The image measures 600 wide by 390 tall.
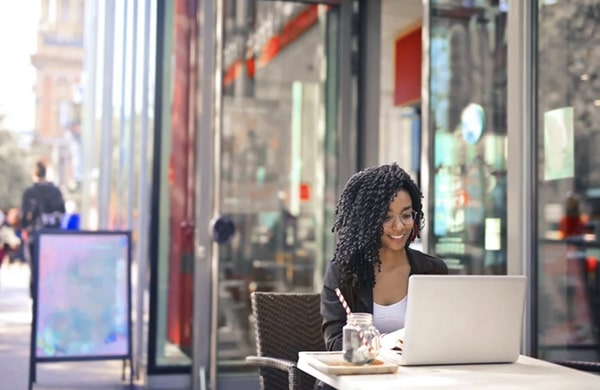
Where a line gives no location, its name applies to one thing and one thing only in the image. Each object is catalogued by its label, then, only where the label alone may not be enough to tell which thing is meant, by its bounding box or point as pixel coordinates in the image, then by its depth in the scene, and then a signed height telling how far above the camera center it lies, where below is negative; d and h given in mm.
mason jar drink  2410 -293
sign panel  5297 -421
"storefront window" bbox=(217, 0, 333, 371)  5672 +477
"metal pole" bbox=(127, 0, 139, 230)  5887 +683
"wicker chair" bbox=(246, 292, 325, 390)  3273 -379
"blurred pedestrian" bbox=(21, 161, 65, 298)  9398 +211
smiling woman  2869 -62
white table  2254 -391
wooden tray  2354 -365
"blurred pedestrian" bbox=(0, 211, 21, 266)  13228 -236
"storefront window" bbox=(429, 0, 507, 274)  4277 +498
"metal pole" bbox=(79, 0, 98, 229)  7148 +1046
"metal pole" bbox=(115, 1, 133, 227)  6121 +595
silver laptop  2416 -245
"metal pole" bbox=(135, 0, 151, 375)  5684 +174
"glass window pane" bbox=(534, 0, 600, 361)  3816 +233
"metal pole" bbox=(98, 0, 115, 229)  6117 +743
